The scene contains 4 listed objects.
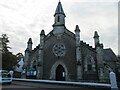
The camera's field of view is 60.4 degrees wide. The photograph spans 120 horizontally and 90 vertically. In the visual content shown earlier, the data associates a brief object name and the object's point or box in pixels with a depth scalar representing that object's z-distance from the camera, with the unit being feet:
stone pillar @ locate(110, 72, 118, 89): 30.73
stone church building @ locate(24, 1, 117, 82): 67.15
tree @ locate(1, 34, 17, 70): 89.59
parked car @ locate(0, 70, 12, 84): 38.69
